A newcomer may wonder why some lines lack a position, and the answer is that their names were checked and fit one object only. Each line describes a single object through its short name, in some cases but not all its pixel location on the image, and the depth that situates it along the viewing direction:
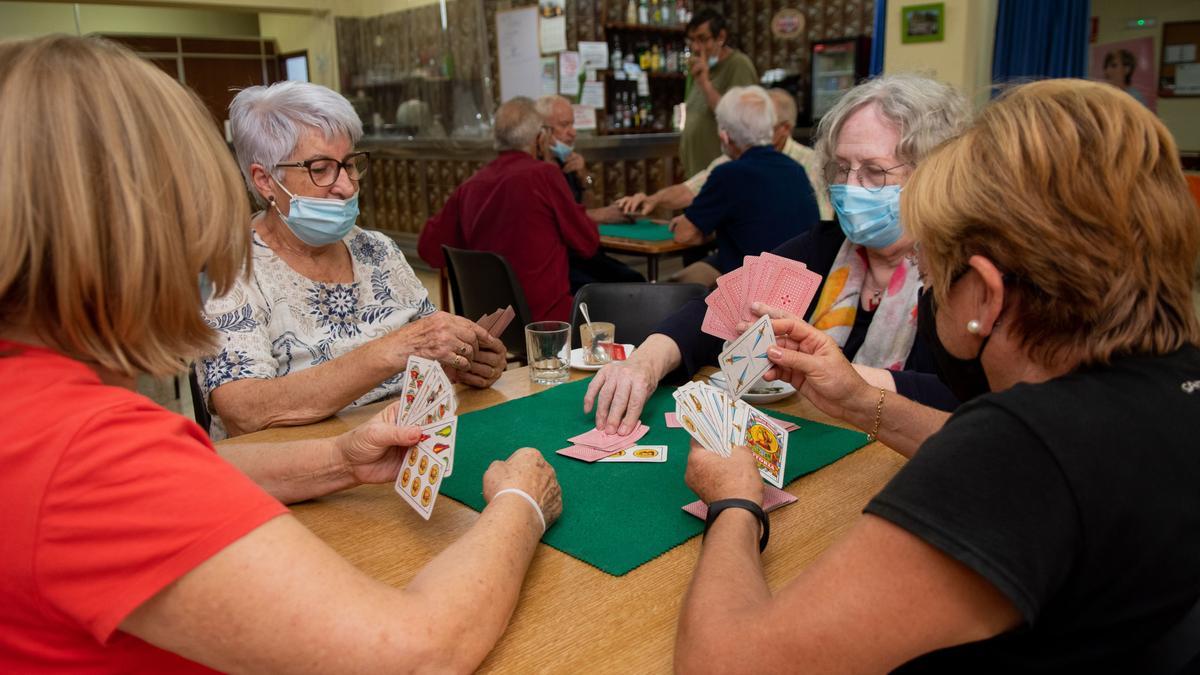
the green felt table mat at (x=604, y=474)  1.35
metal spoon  2.38
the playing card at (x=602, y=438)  1.77
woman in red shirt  0.79
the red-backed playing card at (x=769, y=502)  1.44
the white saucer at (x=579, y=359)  2.35
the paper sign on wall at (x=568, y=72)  8.08
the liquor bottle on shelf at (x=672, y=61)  9.01
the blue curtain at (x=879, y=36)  5.85
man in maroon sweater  4.43
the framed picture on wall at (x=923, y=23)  5.51
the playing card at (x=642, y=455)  1.68
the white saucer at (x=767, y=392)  2.02
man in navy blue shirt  4.49
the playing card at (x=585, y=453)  1.69
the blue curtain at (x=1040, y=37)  5.43
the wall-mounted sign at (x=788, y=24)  9.26
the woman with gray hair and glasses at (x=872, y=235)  2.18
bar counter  7.88
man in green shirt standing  6.83
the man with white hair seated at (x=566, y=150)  5.76
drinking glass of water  2.26
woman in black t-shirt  0.86
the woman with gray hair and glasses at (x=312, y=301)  1.99
